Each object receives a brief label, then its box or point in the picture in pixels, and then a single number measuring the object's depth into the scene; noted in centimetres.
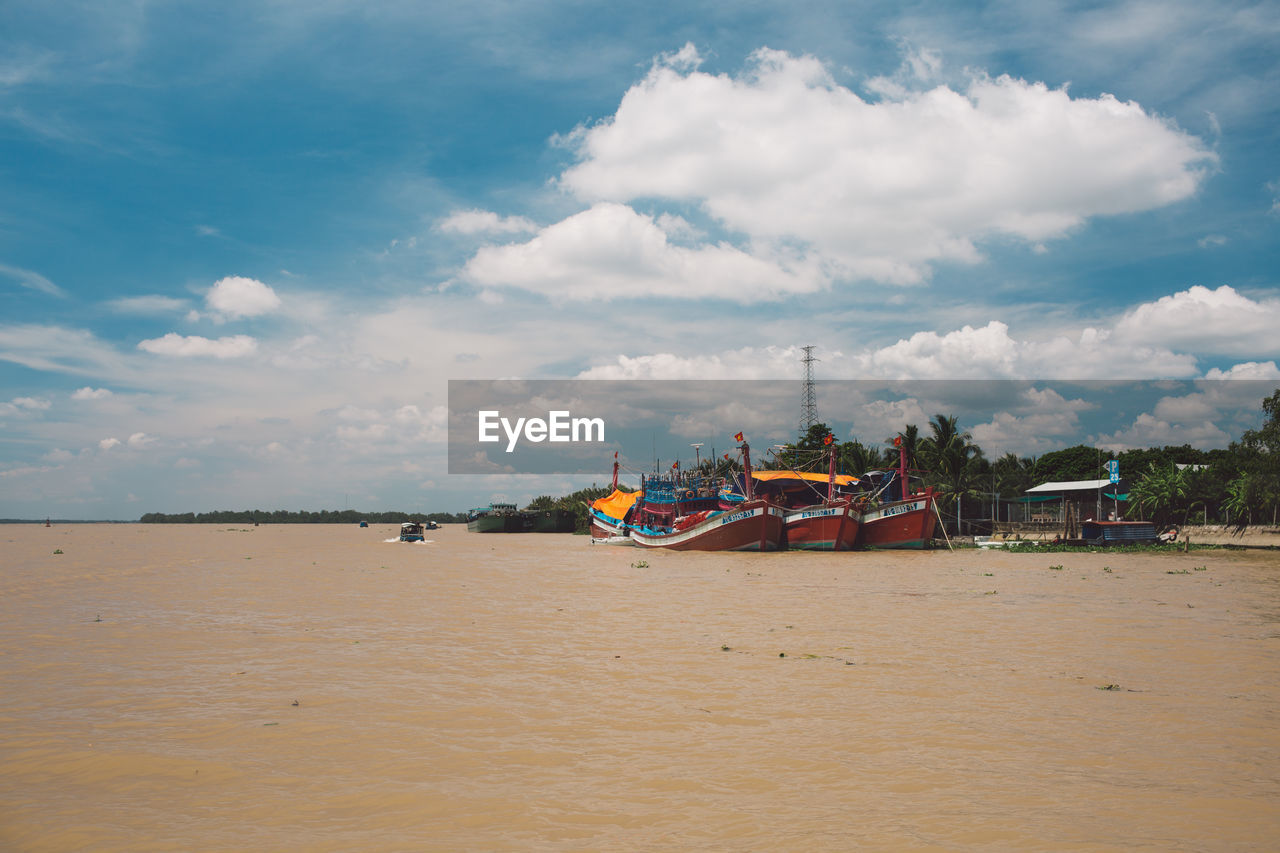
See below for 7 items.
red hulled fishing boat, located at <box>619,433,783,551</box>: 5262
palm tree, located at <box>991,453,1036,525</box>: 8818
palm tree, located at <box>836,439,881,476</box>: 8856
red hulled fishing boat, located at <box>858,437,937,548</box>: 5294
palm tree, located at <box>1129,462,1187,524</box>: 6612
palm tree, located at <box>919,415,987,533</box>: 7756
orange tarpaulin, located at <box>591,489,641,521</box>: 8256
